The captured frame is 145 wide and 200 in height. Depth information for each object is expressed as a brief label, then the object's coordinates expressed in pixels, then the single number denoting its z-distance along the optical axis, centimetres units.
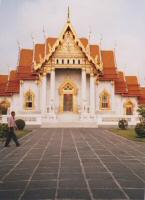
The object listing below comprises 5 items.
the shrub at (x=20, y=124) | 1265
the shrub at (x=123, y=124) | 1377
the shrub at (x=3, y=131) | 878
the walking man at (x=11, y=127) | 692
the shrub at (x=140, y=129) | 920
